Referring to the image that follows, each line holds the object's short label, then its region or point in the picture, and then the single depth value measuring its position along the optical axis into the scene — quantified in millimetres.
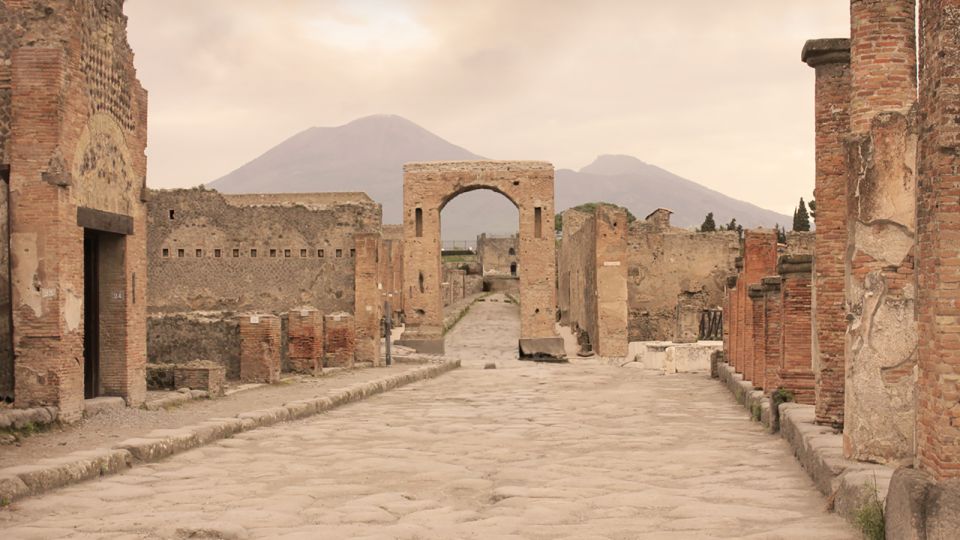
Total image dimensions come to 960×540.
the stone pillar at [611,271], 23641
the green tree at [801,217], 51259
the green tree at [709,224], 49794
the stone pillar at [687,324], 21469
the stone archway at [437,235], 26562
